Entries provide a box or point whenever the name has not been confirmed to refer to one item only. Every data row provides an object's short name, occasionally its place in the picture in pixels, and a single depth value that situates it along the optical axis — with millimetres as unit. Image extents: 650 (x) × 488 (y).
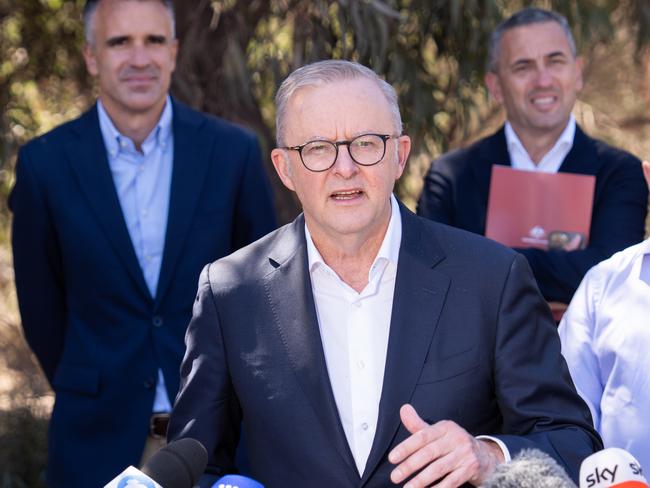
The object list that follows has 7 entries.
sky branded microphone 2014
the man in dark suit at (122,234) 4109
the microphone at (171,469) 2004
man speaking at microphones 2727
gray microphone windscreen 1970
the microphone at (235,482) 2246
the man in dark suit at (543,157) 4215
